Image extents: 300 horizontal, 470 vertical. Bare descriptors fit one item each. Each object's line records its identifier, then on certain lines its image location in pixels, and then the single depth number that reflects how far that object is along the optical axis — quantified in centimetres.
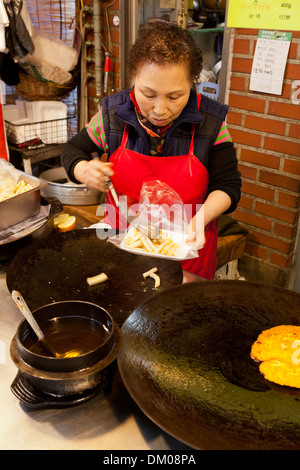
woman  164
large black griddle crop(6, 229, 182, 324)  140
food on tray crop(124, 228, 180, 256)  149
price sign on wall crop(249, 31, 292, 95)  275
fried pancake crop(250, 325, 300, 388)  111
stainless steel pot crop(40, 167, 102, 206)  294
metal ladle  105
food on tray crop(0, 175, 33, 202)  186
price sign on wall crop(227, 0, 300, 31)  265
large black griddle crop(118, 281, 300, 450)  96
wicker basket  345
